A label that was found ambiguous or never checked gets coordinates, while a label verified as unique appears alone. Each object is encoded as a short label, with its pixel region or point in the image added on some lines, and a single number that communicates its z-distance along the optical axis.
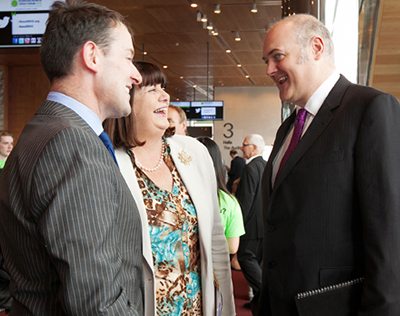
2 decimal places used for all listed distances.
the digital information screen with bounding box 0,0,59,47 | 4.74
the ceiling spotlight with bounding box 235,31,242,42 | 9.62
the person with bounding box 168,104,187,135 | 3.46
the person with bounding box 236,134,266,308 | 4.70
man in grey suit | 0.96
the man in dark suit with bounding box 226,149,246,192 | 8.68
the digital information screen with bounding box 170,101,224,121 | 12.44
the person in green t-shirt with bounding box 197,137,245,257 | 3.12
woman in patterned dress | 1.77
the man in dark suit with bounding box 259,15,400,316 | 1.29
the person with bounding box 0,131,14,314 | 2.52
